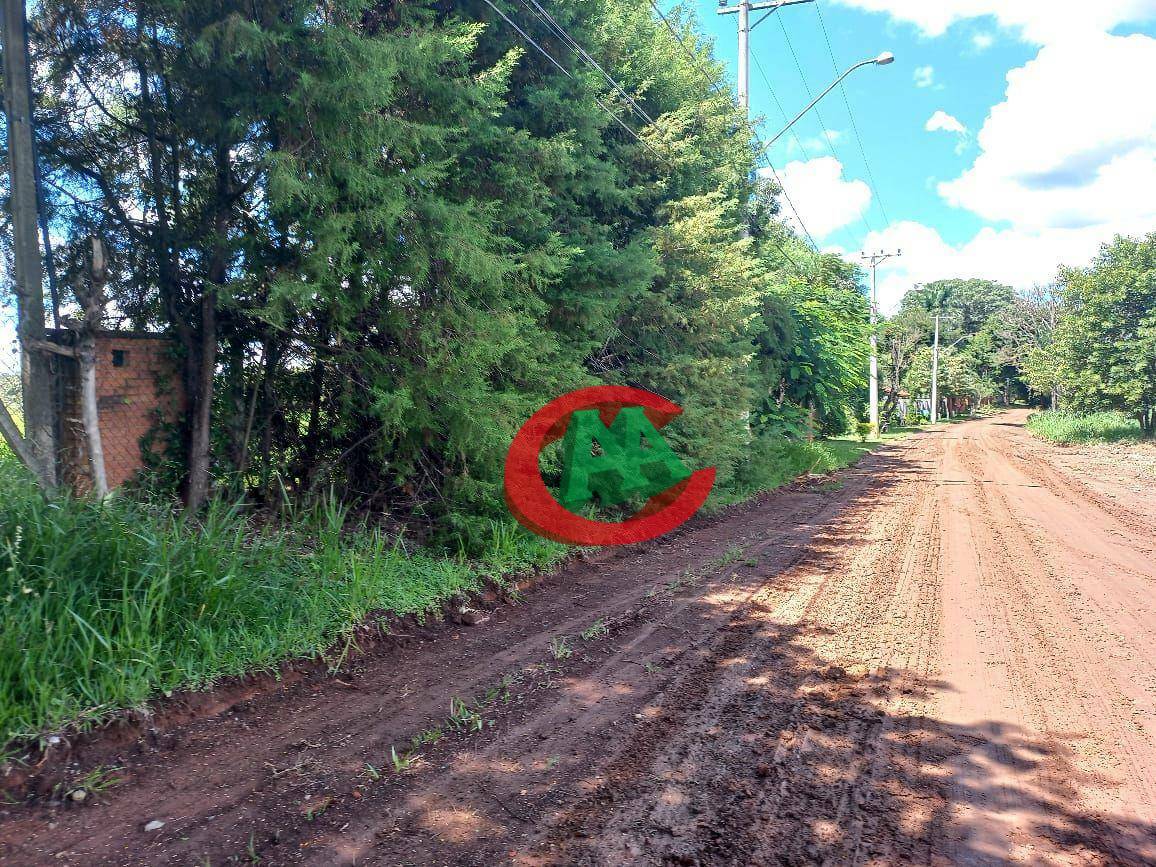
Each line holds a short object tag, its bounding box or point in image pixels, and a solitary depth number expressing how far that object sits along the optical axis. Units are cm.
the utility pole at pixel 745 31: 1519
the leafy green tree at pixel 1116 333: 2144
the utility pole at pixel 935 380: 5114
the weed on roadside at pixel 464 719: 360
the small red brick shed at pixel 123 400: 505
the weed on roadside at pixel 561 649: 469
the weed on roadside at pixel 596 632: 505
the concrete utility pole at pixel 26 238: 461
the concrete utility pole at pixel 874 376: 3185
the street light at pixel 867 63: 1514
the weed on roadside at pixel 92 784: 292
